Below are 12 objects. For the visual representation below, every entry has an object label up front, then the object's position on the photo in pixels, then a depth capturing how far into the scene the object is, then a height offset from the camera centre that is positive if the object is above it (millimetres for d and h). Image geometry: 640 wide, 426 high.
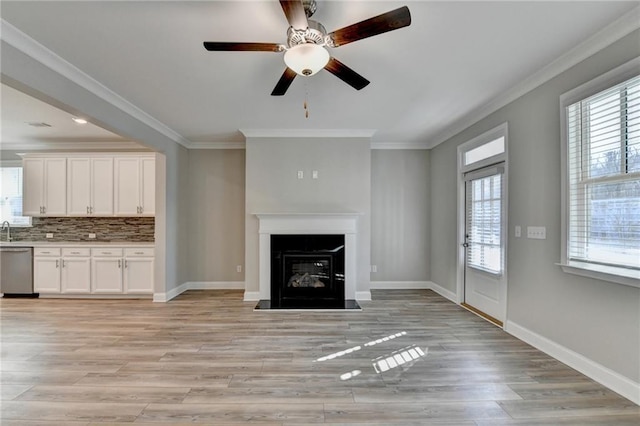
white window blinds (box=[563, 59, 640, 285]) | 2104 +263
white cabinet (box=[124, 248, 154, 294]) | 4789 -920
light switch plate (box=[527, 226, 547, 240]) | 2855 -185
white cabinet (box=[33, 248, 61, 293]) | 4789 -906
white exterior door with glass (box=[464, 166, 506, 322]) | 3537 -374
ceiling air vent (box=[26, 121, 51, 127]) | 4195 +1297
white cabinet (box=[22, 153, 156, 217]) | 5000 +500
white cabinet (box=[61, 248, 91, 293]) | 4773 -868
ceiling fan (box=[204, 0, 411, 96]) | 1677 +1107
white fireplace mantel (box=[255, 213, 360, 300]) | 4539 -238
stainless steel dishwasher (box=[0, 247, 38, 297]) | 4793 -929
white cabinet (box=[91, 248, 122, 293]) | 4777 -933
